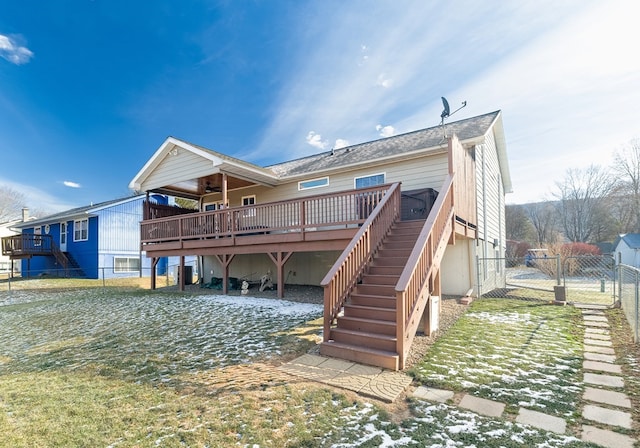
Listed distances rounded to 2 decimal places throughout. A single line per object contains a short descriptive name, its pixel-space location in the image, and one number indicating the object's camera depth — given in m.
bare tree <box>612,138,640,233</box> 29.92
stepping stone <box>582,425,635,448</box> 2.50
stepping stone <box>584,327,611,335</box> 5.61
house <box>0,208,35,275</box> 27.87
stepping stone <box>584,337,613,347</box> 4.95
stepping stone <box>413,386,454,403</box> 3.30
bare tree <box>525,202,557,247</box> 38.47
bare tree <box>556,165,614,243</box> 34.56
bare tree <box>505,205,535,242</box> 39.50
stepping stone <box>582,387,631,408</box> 3.14
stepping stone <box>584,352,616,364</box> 4.33
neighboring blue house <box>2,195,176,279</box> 20.36
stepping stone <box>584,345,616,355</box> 4.61
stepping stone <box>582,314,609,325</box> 6.42
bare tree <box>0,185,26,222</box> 38.91
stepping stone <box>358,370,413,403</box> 3.35
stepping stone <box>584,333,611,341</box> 5.25
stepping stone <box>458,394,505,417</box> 3.00
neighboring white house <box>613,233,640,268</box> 22.60
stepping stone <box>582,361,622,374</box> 3.98
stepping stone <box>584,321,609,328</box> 5.99
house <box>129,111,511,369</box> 4.90
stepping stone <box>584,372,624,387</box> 3.58
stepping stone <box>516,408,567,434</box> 2.73
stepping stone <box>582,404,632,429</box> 2.80
